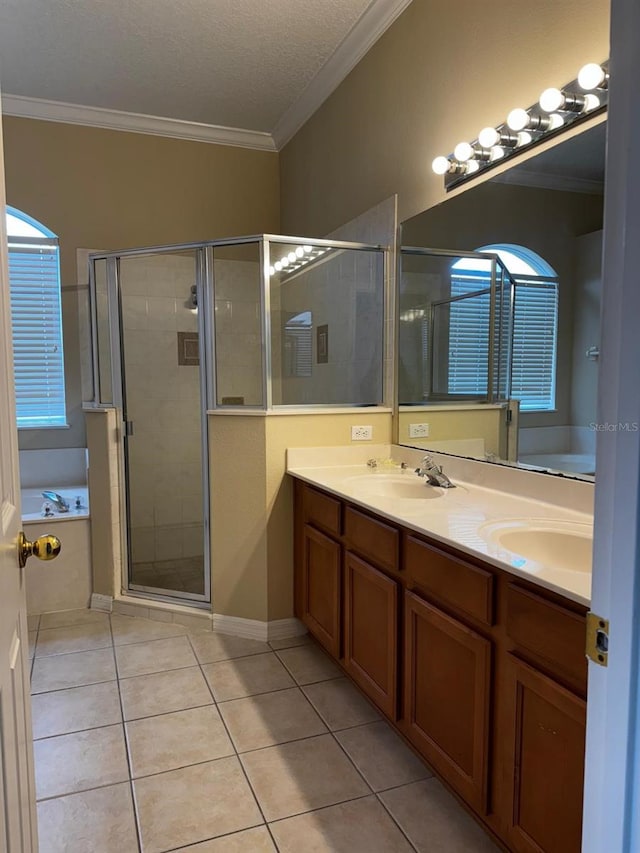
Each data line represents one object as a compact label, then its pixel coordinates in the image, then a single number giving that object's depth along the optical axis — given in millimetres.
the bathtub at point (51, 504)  3352
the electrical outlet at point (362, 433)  2867
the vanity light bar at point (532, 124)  1640
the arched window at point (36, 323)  3742
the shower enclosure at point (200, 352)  2832
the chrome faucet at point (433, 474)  2316
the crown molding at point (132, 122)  3547
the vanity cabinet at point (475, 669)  1237
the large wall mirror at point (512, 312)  1771
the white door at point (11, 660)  888
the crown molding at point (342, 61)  2653
